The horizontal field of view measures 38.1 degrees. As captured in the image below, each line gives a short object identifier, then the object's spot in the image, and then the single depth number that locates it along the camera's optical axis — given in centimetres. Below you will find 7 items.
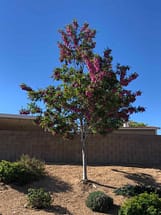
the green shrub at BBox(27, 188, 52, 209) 717
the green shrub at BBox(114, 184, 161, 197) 839
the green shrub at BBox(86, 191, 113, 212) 745
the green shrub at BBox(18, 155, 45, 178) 924
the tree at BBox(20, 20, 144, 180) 896
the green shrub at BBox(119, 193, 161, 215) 634
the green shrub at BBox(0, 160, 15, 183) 865
